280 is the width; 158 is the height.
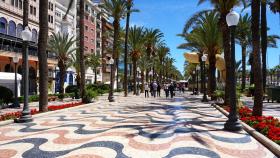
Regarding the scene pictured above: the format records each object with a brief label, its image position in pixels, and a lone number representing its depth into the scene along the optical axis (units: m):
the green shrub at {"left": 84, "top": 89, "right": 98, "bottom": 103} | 15.02
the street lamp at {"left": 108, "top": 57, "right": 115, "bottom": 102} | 16.95
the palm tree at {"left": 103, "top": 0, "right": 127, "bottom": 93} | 21.05
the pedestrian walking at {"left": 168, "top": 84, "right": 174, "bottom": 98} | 21.05
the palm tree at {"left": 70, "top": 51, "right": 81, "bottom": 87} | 29.29
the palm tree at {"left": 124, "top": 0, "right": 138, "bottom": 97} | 23.23
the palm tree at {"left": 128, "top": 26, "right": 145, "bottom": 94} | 28.22
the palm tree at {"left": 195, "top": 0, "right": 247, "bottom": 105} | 12.41
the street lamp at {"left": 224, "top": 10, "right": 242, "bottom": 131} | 6.66
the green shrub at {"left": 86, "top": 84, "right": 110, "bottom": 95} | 28.44
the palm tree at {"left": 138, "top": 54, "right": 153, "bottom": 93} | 37.74
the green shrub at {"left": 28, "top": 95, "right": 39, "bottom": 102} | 17.40
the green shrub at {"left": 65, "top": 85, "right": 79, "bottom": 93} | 24.44
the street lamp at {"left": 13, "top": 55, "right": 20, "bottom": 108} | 13.94
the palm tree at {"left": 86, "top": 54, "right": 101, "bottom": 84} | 40.86
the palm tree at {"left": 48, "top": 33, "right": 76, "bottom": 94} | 22.98
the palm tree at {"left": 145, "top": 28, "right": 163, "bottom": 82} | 32.89
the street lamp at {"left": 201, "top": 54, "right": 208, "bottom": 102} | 16.06
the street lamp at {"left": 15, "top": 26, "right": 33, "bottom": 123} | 8.35
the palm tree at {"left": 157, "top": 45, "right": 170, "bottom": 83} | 51.59
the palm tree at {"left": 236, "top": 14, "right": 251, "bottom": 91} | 25.30
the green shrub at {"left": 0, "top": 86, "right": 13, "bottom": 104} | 14.07
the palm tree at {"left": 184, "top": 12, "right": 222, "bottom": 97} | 17.71
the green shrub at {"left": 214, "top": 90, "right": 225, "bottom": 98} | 13.85
